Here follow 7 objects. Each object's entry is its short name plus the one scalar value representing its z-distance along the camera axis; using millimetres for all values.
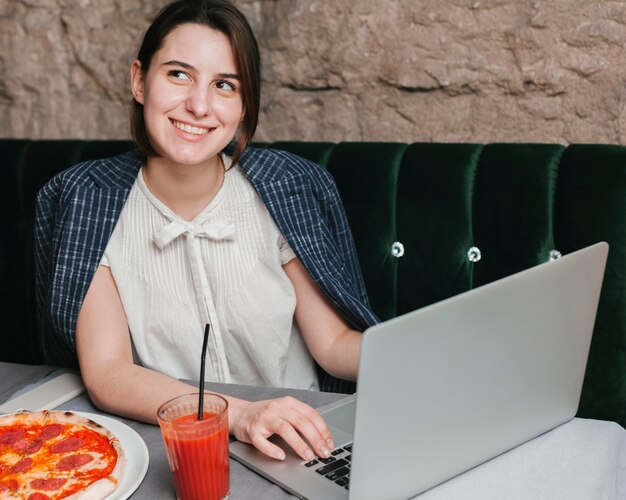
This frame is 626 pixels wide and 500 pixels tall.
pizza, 868
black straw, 865
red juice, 834
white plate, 873
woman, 1366
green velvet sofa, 1404
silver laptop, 758
